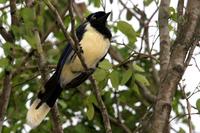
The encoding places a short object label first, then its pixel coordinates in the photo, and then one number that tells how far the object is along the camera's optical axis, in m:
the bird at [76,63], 9.87
